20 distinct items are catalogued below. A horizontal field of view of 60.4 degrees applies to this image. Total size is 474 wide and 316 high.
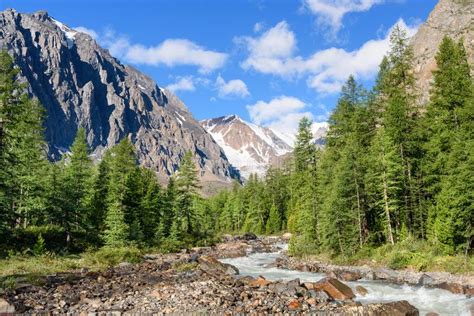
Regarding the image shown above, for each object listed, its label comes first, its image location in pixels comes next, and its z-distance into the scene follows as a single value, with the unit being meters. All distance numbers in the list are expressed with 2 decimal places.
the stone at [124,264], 35.22
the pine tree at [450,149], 27.91
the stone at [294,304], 19.06
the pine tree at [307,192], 45.00
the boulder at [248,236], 83.01
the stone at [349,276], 28.88
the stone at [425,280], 25.90
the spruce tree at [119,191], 43.25
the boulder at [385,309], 18.22
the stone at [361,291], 23.45
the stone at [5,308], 16.45
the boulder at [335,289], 22.08
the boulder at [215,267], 33.34
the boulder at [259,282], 24.84
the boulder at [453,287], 22.77
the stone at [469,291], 22.08
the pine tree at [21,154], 27.83
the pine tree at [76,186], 40.19
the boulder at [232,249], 50.28
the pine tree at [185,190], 61.03
